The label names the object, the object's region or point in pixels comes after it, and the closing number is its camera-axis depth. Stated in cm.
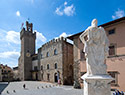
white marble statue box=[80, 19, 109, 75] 414
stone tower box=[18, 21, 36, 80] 3616
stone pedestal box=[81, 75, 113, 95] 376
